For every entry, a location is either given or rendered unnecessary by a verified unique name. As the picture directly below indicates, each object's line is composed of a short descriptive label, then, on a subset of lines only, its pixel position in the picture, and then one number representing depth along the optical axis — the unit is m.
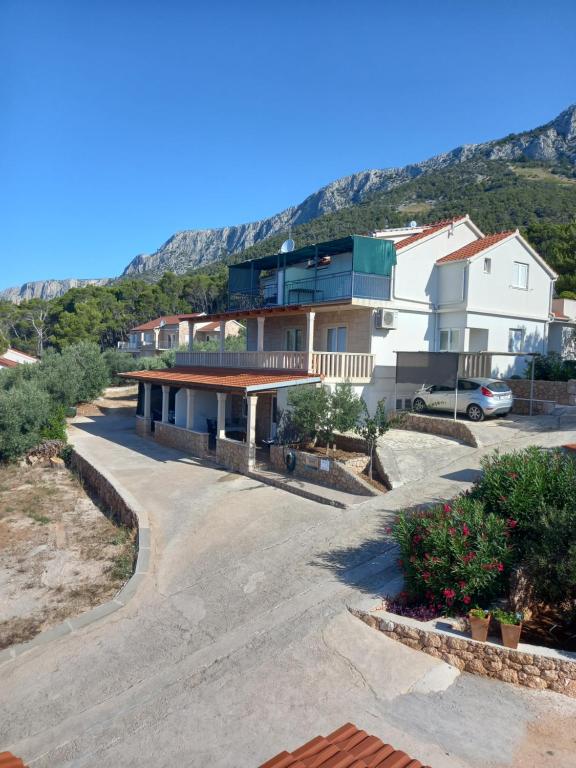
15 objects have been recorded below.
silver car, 17.58
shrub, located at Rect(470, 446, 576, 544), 8.22
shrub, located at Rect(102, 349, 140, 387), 43.30
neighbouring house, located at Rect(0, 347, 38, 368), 41.80
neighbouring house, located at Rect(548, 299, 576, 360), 25.45
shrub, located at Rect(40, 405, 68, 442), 23.83
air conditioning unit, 19.33
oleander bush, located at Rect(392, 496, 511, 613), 7.57
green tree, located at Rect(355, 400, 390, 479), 14.09
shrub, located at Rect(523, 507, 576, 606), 7.15
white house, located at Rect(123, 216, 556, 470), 18.78
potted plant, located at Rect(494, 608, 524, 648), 6.64
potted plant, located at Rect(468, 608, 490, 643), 6.89
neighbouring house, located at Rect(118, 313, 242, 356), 54.11
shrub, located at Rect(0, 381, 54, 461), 22.44
